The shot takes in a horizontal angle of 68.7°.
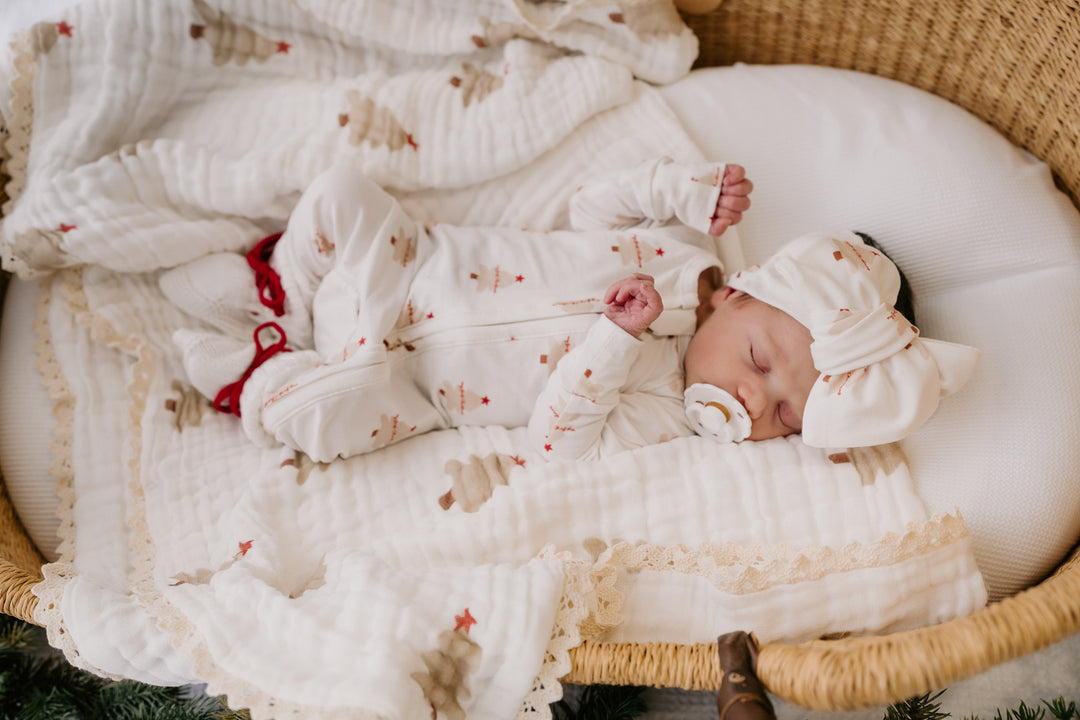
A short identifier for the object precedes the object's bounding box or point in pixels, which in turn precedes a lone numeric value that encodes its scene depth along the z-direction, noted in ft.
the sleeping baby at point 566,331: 3.38
